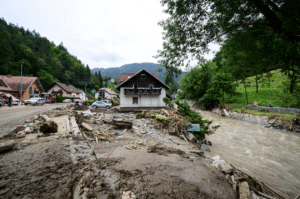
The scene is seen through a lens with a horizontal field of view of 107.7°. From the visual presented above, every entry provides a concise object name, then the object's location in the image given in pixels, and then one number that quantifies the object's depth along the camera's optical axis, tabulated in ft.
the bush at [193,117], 23.91
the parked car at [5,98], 58.49
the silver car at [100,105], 71.72
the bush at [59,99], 110.73
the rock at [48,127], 17.10
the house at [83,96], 178.11
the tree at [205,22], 12.54
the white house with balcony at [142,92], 63.31
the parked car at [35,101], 65.98
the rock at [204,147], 20.36
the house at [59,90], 137.08
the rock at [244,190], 7.30
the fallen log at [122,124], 27.58
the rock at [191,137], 22.39
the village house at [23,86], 79.10
